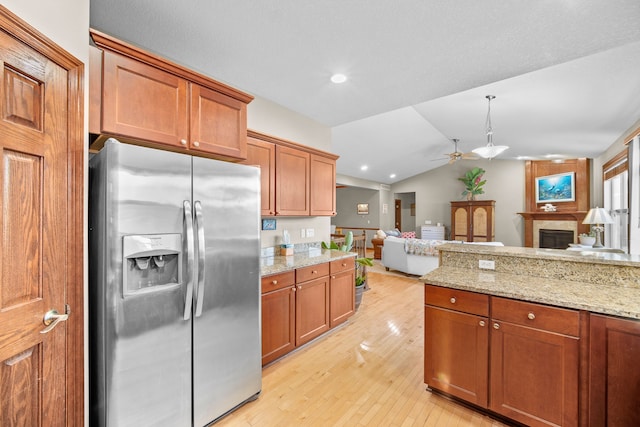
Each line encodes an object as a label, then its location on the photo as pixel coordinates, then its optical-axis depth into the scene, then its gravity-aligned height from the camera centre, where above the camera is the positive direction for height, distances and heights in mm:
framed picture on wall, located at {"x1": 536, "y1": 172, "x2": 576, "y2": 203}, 7324 +665
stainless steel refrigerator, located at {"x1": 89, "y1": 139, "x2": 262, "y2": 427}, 1433 -428
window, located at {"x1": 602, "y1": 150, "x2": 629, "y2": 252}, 4434 +246
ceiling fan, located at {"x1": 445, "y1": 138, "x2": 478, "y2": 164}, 5624 +1189
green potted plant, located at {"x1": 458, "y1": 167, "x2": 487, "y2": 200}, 9031 +978
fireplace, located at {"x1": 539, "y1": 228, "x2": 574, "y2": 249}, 7448 -699
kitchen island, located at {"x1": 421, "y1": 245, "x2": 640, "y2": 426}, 1498 -742
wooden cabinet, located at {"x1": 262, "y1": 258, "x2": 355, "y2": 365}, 2484 -924
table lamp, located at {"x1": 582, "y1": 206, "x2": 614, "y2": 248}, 4506 -95
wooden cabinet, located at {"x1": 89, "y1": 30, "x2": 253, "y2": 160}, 1618 +716
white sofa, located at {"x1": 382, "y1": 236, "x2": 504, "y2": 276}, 5773 -943
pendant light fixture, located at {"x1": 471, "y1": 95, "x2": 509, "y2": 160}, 4425 +984
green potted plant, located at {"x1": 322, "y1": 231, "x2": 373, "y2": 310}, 3912 -696
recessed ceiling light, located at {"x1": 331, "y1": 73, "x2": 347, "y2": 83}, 2506 +1216
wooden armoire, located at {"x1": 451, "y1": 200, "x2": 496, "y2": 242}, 8570 -247
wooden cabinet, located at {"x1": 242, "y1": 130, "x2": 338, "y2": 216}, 2850 +420
